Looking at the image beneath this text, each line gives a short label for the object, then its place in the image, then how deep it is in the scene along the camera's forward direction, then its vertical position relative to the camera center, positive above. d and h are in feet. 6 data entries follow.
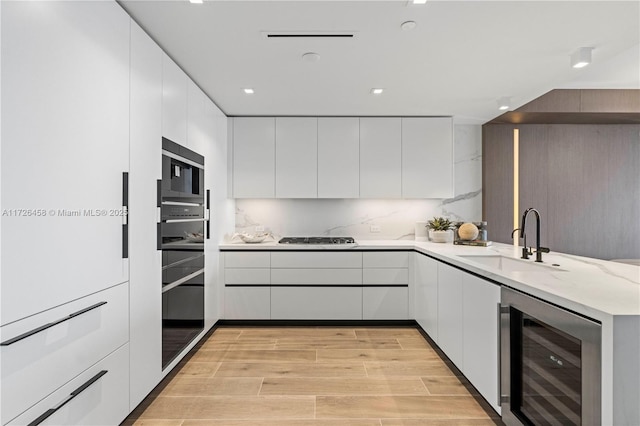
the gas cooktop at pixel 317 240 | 12.57 -0.97
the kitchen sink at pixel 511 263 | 7.31 -1.20
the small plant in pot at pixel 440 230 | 12.91 -0.61
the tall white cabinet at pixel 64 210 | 3.96 +0.04
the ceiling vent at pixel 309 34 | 6.97 +3.53
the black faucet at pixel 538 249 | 7.32 -0.76
